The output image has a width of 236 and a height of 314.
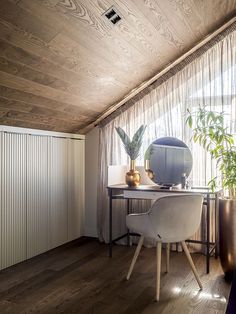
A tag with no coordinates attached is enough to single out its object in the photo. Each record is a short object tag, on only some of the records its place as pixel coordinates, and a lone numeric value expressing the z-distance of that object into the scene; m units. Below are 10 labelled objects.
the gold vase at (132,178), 2.78
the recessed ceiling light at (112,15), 1.83
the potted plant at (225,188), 2.19
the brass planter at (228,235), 2.18
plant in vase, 2.81
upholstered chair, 1.95
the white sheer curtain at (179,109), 2.73
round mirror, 2.84
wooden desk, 2.39
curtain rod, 2.65
